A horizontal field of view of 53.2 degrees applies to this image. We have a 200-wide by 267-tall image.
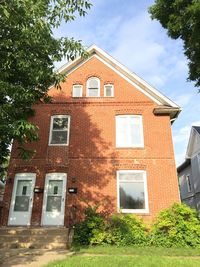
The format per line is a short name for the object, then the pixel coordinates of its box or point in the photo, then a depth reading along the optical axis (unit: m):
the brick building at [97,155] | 9.95
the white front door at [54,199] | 9.81
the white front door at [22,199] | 9.88
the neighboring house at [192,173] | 16.26
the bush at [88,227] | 8.43
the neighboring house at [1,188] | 18.83
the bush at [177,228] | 8.36
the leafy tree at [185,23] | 8.19
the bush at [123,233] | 8.32
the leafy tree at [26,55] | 5.68
